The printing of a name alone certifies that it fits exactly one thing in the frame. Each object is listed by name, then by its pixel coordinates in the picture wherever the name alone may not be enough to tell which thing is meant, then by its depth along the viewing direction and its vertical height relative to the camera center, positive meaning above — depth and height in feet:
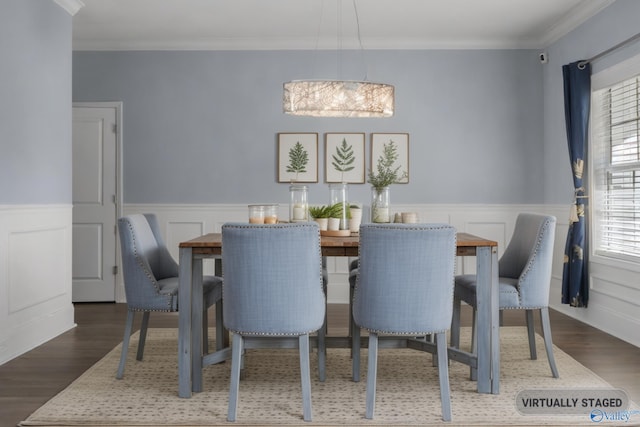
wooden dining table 9.64 -1.68
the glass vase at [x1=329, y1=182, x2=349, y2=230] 11.30 +0.09
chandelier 11.46 +2.19
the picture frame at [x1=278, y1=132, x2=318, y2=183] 19.17 +1.66
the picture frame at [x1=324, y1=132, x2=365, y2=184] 19.19 +1.64
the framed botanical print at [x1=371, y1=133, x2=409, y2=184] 19.17 +1.91
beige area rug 8.64 -3.18
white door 19.16 +0.44
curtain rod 13.40 +3.91
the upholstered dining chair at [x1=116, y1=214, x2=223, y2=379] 10.43 -1.48
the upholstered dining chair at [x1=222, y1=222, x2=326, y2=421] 8.55 -1.15
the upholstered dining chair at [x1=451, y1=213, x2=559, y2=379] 10.52 -1.46
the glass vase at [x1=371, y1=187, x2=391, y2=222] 11.27 +0.05
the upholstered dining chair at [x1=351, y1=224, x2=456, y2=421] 8.59 -1.13
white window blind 14.03 +1.00
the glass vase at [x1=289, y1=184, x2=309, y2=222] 11.42 +0.06
